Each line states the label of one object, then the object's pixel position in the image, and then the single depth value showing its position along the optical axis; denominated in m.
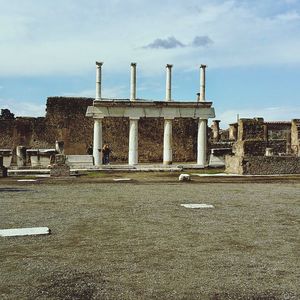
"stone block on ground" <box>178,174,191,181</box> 17.03
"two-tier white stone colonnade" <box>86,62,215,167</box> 27.03
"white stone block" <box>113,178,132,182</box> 17.55
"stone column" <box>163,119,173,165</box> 28.16
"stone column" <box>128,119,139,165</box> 27.52
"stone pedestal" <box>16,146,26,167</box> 27.95
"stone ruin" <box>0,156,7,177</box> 19.28
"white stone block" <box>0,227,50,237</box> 6.48
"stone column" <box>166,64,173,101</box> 28.52
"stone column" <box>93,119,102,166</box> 26.97
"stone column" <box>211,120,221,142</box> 45.35
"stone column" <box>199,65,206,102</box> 28.67
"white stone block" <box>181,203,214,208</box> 9.44
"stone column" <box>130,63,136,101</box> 28.06
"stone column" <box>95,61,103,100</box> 27.66
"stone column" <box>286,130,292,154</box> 38.18
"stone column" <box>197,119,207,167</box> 28.36
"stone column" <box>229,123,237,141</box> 43.62
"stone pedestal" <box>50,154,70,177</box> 19.50
